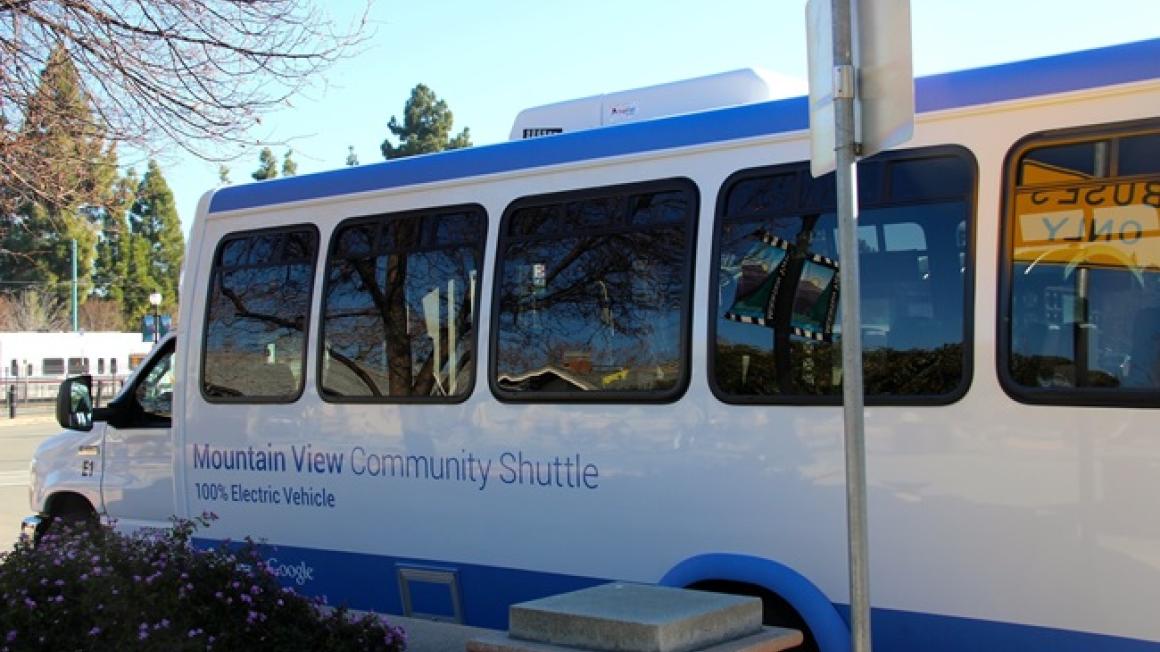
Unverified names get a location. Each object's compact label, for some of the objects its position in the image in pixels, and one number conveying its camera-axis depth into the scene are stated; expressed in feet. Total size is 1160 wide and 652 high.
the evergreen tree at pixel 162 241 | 246.88
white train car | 172.35
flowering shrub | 15.62
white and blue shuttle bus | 14.07
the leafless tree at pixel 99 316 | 229.86
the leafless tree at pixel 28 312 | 212.02
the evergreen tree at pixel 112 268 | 237.25
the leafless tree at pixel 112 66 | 24.73
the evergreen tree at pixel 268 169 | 259.19
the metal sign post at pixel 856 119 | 11.01
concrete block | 11.00
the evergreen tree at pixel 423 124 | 180.96
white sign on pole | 11.11
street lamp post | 121.29
